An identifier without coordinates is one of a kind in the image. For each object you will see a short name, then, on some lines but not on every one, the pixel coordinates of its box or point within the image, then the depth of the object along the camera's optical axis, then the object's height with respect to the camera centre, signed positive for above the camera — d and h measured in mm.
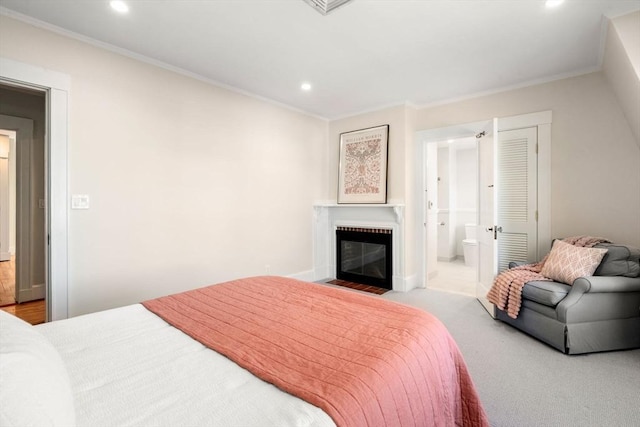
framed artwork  4203 +704
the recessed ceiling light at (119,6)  2041 +1469
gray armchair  2258 -771
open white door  3115 -31
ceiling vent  1982 +1438
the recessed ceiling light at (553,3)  2041 +1483
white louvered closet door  3334 +203
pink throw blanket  2648 -658
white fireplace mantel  4094 -197
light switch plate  2398 +88
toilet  5676 -756
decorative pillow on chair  2451 -432
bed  743 -535
